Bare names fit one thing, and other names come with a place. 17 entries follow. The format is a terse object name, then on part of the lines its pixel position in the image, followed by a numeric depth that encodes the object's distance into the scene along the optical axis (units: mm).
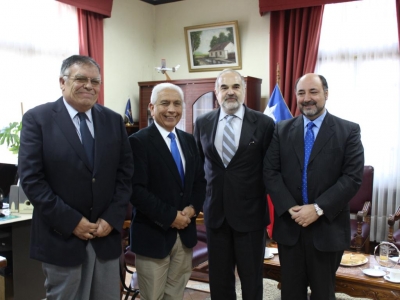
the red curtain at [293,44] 4652
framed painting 5215
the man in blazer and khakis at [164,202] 2137
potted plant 3637
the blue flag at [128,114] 5352
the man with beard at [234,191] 2396
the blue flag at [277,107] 4543
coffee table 2568
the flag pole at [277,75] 4676
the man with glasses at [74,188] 1802
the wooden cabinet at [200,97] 4832
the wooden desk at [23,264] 2980
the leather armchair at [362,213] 3638
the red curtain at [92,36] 4773
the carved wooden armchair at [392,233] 3589
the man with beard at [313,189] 2238
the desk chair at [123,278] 2567
